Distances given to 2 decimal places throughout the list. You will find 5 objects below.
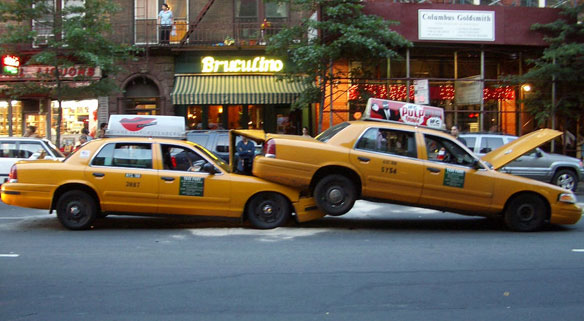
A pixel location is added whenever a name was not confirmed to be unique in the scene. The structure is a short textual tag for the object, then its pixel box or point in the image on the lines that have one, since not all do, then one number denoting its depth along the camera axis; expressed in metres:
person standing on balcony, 21.48
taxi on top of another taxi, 8.92
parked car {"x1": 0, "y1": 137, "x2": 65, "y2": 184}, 14.05
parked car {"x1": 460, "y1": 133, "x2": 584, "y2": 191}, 15.62
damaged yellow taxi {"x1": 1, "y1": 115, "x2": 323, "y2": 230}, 8.75
